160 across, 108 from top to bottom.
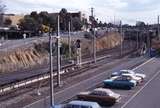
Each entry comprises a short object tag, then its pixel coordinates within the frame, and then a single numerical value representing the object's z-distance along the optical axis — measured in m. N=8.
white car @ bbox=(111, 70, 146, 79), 49.58
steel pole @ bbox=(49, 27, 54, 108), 29.43
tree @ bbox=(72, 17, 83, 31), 152.35
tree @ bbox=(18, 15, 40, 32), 119.25
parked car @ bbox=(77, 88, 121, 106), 33.46
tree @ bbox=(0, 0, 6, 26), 112.91
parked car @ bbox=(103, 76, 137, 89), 42.81
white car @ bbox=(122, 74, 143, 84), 45.23
